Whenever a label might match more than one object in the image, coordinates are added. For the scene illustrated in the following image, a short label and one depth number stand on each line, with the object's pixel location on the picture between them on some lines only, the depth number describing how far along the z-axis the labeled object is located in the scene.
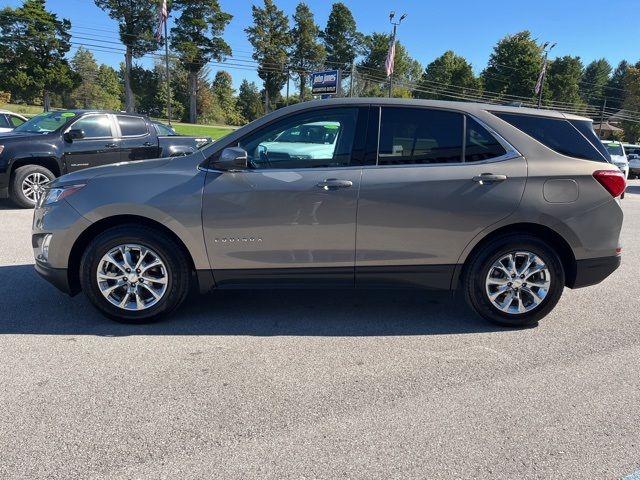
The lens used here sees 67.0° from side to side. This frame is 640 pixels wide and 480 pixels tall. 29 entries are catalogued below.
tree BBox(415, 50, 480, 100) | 68.38
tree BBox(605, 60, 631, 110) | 99.19
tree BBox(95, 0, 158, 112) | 52.34
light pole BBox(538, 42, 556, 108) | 40.17
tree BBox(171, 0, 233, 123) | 57.28
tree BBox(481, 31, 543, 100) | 64.69
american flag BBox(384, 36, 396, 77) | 31.33
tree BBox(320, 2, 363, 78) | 71.38
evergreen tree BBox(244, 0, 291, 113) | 65.69
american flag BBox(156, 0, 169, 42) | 33.80
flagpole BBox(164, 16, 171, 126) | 35.22
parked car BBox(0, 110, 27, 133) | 14.58
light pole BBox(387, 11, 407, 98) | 31.33
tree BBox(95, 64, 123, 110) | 65.69
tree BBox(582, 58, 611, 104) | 99.64
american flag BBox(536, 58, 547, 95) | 40.19
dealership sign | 30.02
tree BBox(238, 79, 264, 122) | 69.68
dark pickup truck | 8.66
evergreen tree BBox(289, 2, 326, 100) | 69.44
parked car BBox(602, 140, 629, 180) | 16.91
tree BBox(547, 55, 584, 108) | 67.00
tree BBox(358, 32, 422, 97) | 71.25
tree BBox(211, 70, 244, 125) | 69.44
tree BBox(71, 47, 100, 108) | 63.88
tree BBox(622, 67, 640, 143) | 65.44
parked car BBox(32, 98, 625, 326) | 3.75
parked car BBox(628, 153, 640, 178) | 26.02
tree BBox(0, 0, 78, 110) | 48.44
